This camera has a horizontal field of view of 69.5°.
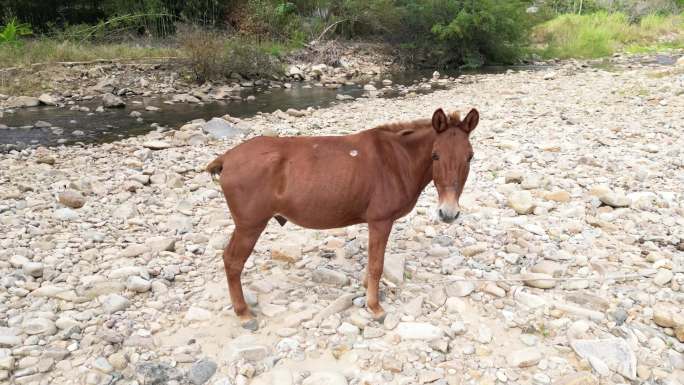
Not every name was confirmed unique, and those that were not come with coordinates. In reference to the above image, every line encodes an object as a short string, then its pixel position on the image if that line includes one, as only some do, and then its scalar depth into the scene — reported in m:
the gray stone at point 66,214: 6.36
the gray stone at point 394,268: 4.67
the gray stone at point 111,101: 14.81
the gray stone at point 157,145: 9.87
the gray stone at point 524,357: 3.51
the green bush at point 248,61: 18.78
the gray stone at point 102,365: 3.53
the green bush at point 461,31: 23.06
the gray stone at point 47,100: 14.93
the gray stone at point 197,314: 4.19
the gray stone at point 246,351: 3.65
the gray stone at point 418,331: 3.83
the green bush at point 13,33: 18.59
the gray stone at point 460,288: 4.43
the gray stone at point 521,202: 6.05
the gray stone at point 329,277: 4.73
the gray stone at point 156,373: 3.43
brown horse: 3.64
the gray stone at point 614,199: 6.02
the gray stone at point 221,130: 10.73
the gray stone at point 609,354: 3.37
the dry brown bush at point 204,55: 17.78
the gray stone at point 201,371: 3.46
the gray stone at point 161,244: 5.40
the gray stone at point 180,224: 6.07
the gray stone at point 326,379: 3.37
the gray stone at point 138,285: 4.55
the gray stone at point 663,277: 4.39
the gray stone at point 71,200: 6.82
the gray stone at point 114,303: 4.28
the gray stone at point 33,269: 4.84
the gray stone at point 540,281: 4.50
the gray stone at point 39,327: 3.93
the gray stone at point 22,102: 14.45
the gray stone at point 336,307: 4.17
